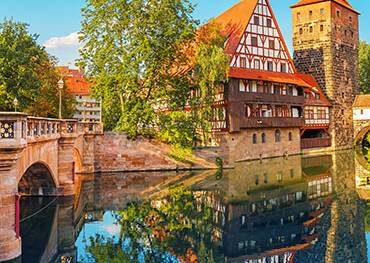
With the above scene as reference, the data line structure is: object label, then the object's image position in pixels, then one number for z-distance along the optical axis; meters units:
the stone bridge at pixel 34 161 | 9.85
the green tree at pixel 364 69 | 60.66
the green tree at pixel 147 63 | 27.73
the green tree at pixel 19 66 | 28.02
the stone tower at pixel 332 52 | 44.88
